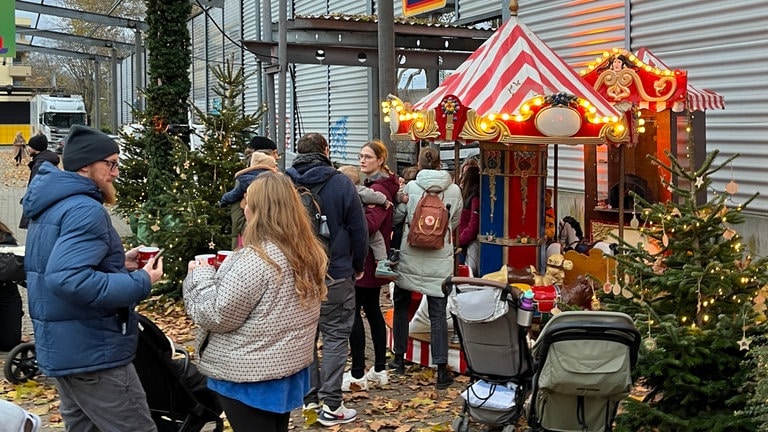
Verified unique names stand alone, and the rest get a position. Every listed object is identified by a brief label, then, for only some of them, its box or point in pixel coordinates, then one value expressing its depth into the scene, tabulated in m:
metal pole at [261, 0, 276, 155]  14.51
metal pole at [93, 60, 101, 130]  49.84
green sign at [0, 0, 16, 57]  16.61
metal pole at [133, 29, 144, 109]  34.31
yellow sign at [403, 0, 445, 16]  15.20
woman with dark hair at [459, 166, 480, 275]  9.13
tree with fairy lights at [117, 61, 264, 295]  9.92
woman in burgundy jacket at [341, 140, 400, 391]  6.74
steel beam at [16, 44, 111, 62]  44.56
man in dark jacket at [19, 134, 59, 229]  11.27
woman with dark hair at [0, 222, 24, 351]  8.19
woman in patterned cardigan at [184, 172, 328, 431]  3.90
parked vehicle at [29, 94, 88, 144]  54.60
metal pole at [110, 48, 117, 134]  43.47
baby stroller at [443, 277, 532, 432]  5.66
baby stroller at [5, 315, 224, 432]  4.79
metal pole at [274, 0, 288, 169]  12.54
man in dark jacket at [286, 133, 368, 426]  5.98
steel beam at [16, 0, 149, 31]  30.25
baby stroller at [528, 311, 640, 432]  4.72
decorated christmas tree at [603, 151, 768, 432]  4.71
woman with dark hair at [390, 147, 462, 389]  7.04
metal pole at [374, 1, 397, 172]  11.05
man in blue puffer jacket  3.79
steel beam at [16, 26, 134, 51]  36.94
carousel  8.00
